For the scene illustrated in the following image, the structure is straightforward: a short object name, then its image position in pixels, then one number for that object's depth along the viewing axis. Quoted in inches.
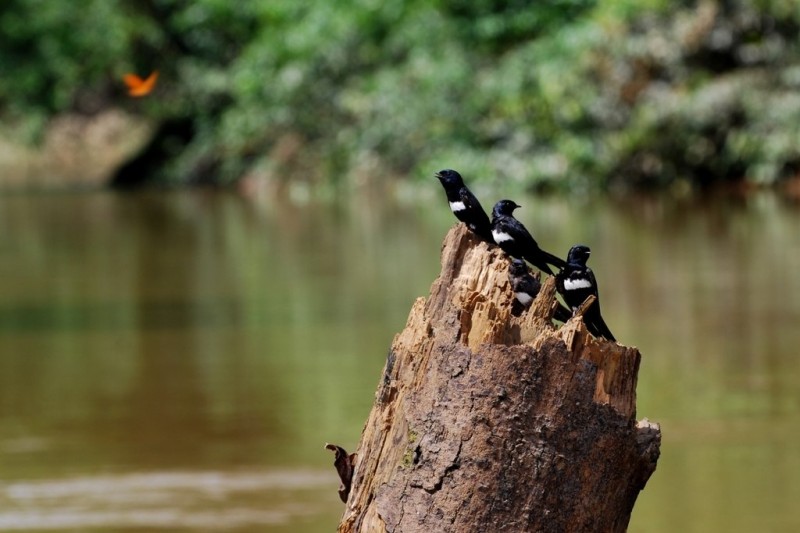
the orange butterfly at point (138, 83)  2243.1
